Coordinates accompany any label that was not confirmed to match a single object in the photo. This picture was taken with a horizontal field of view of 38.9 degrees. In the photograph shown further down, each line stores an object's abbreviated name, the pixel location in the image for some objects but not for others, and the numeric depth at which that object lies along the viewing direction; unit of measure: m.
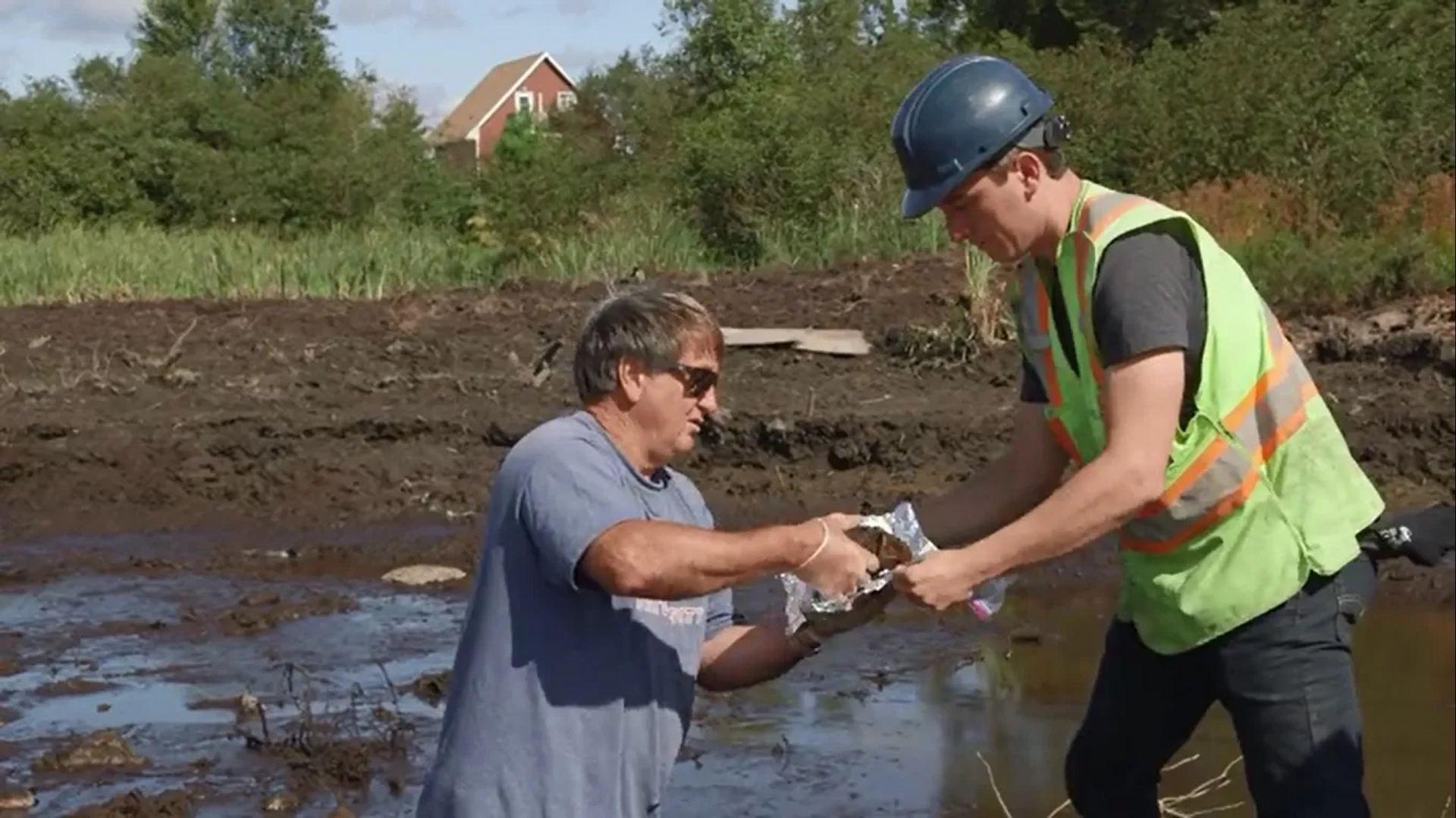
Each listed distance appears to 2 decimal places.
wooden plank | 15.67
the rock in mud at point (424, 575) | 11.07
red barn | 75.12
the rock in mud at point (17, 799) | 6.83
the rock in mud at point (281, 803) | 6.83
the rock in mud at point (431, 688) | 8.30
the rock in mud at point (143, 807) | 6.68
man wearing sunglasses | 3.31
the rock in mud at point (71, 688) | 8.54
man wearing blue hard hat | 3.71
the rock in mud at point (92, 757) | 7.31
